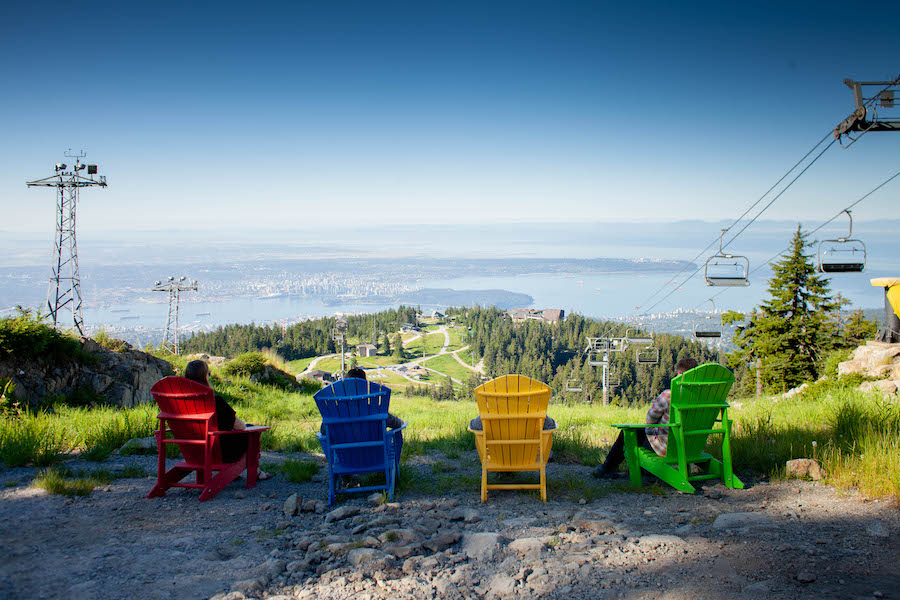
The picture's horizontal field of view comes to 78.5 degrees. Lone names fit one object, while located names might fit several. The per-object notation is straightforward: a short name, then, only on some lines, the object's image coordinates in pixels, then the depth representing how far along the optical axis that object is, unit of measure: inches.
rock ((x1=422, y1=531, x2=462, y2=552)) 138.7
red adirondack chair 190.9
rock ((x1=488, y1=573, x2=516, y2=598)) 115.0
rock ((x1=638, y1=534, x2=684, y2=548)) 134.0
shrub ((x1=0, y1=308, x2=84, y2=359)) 317.1
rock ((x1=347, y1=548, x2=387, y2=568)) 129.0
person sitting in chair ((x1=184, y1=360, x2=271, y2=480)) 201.5
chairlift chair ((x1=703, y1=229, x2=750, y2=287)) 599.4
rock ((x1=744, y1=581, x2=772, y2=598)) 106.2
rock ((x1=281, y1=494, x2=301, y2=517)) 178.2
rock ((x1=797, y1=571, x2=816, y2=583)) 110.0
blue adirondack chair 191.0
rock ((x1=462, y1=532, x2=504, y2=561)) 134.1
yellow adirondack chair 195.3
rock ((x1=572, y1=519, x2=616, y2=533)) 151.4
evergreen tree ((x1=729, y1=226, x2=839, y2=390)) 1089.4
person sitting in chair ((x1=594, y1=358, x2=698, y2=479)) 204.7
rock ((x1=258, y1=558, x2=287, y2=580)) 125.0
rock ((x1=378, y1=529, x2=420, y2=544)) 143.3
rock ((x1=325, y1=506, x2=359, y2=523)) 167.8
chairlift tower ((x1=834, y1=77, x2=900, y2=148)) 290.0
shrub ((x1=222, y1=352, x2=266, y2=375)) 579.8
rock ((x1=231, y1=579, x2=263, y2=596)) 115.6
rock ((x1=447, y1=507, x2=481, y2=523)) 166.7
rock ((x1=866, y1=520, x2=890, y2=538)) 134.6
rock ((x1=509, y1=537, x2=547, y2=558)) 134.2
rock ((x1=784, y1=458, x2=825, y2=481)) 194.4
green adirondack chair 192.9
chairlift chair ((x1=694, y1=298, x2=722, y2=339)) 907.1
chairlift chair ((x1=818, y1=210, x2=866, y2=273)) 456.8
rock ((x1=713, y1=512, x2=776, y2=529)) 150.1
